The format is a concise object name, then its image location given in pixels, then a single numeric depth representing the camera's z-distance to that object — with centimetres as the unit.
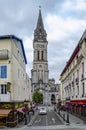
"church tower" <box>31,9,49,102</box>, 8177
